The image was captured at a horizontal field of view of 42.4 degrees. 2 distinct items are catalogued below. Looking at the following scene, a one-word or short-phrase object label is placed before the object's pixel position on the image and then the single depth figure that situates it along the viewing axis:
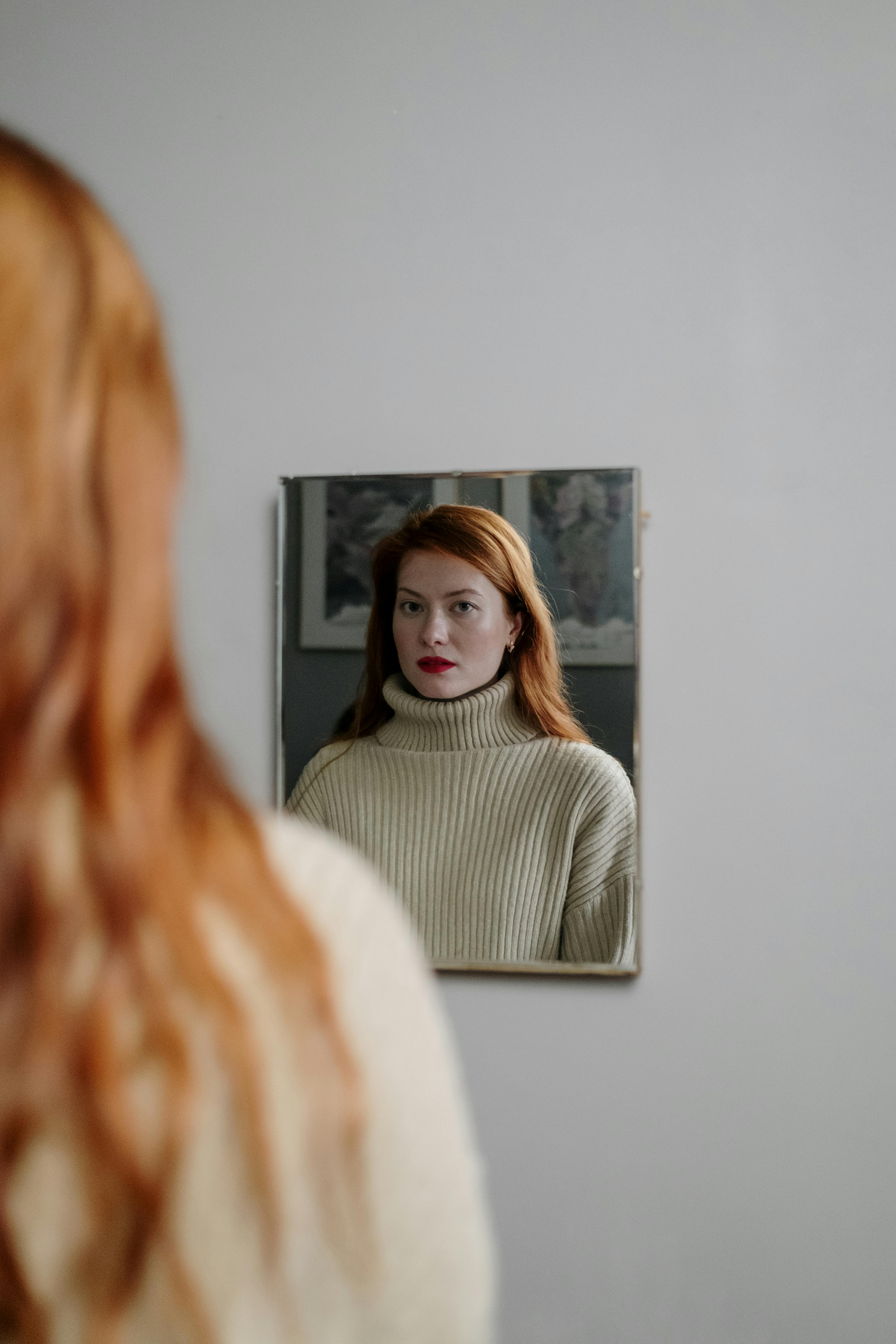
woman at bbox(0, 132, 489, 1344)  0.47
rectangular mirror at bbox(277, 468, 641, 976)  1.42
